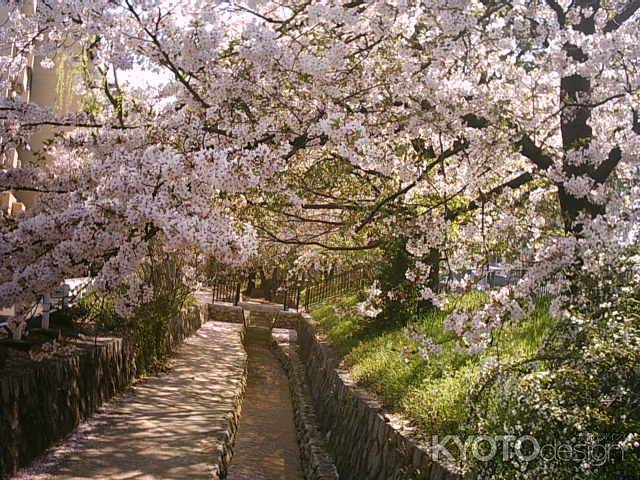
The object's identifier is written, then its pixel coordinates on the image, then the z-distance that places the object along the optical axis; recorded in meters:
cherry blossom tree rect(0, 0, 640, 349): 5.40
